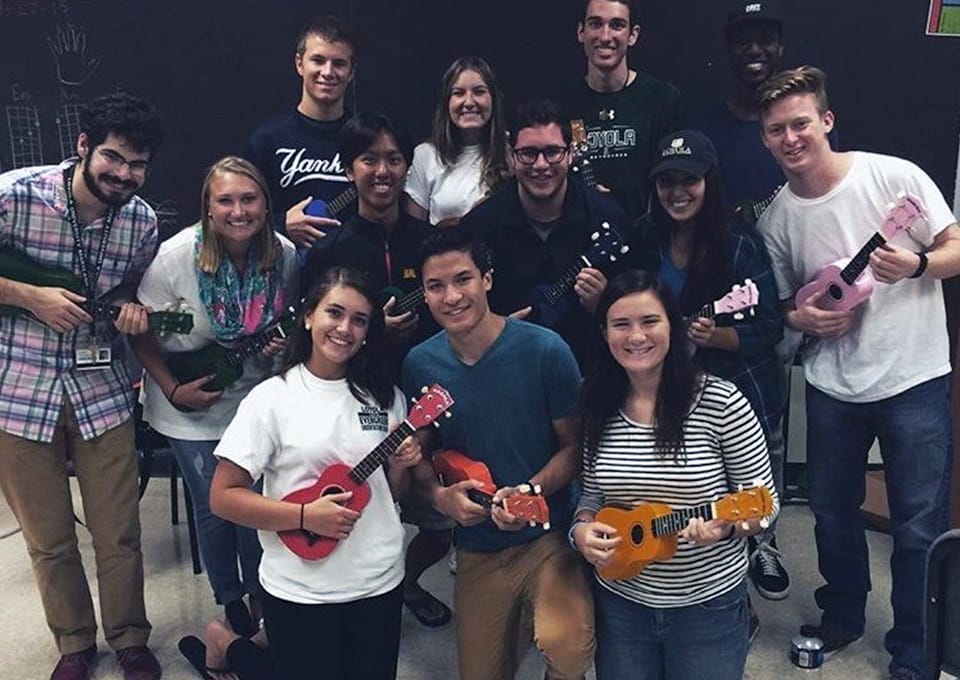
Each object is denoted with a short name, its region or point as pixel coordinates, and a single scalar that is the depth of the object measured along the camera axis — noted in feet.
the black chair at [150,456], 10.55
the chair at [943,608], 4.25
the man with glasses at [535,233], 8.18
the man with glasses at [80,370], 7.45
